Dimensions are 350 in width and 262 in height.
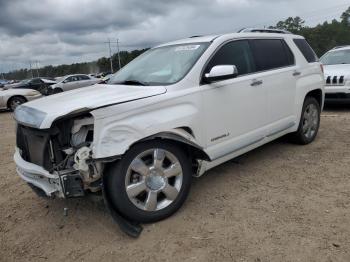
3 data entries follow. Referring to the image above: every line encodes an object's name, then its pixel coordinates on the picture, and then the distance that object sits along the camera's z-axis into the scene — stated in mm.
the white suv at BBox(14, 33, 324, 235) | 3391
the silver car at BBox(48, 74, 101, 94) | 25811
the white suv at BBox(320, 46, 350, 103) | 8750
